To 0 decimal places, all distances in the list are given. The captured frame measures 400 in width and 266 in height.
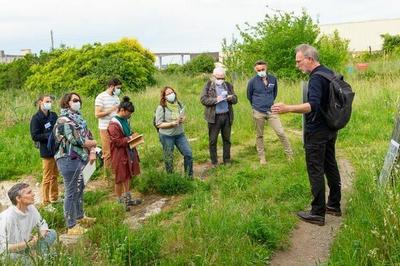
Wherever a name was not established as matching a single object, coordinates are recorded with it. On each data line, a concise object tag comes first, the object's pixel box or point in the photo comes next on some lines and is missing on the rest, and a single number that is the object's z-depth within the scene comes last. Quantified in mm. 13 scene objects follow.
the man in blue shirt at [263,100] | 8797
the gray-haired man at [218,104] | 8703
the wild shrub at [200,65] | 33094
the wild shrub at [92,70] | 19812
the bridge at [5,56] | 49194
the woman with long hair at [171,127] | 7977
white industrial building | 62625
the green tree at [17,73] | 26844
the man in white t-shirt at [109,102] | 8227
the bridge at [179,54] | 45200
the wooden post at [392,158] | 5105
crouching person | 4473
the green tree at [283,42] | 17312
